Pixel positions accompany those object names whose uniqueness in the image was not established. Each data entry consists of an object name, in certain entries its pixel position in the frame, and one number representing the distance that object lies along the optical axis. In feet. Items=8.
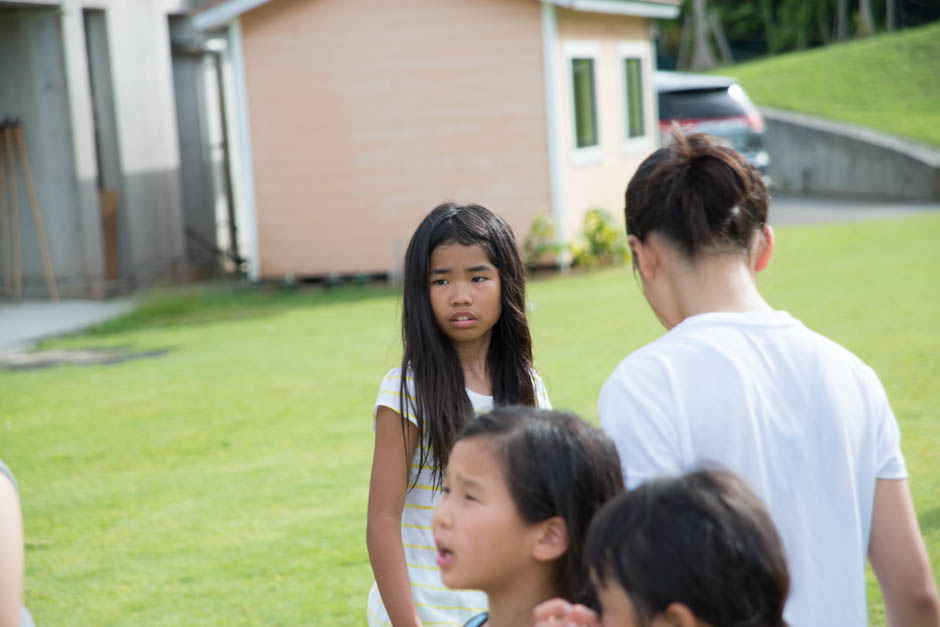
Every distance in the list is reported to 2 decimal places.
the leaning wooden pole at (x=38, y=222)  47.74
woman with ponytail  5.88
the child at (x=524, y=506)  6.15
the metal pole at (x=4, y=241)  48.49
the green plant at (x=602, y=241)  51.52
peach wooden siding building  48.67
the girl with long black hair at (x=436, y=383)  8.49
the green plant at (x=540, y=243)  48.85
